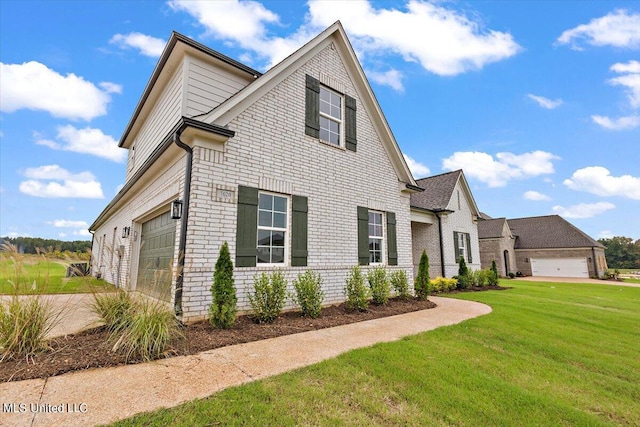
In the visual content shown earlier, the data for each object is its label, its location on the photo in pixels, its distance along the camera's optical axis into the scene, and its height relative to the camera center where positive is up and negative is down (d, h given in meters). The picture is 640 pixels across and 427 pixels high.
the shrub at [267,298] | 5.59 -0.79
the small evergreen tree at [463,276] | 13.96 -0.86
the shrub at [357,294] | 7.01 -0.87
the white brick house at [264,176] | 5.59 +2.10
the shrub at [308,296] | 6.19 -0.82
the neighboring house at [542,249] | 24.92 +0.89
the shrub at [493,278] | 15.72 -1.08
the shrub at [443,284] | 12.35 -1.16
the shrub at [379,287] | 7.88 -0.79
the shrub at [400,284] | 8.84 -0.79
